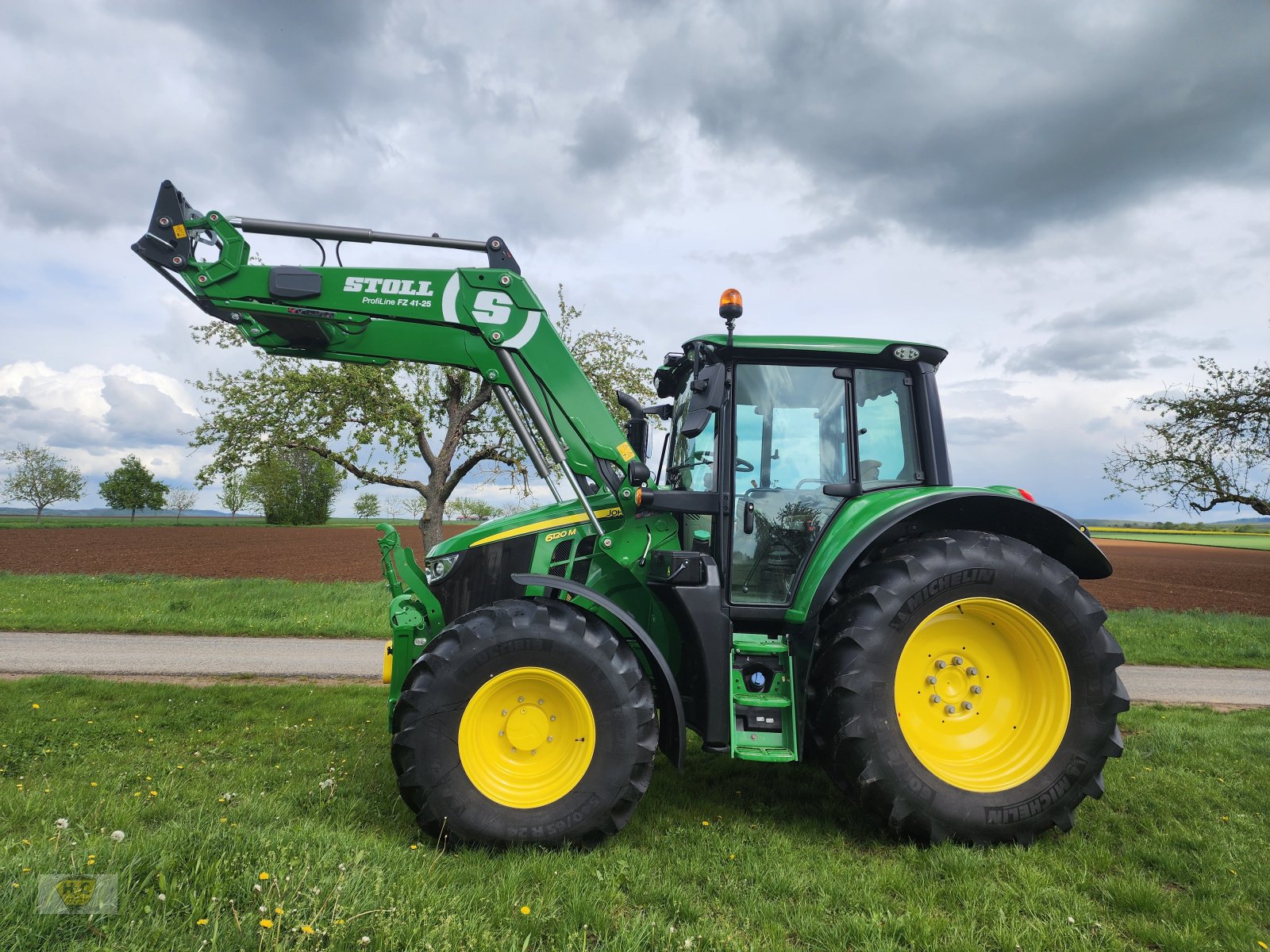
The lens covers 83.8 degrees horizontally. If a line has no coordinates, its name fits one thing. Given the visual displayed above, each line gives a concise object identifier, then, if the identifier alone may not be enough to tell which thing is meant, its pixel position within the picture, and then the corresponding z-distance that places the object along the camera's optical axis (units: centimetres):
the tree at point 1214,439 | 1562
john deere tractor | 354
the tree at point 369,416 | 1481
